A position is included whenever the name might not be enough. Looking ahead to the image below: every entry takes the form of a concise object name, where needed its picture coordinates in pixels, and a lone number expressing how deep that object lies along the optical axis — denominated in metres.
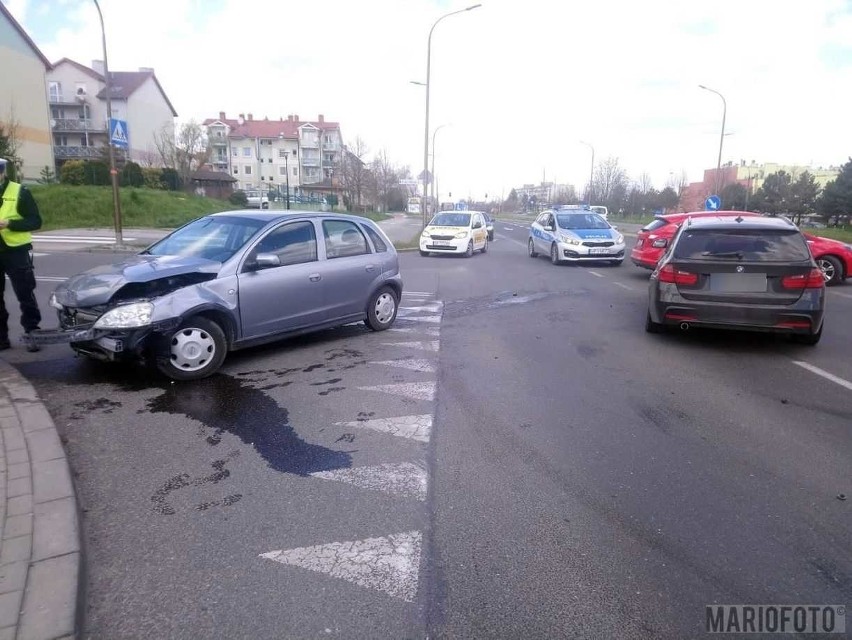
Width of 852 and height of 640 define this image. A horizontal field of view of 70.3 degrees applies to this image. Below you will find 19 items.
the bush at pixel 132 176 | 37.62
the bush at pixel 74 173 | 35.31
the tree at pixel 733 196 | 56.21
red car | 14.07
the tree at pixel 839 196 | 43.28
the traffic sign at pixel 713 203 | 26.47
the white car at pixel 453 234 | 20.92
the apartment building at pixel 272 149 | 89.88
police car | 17.80
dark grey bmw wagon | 6.86
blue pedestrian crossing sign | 16.00
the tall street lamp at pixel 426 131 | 26.98
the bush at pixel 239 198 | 46.81
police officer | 6.25
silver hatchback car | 5.43
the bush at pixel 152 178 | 39.34
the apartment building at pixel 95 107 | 58.47
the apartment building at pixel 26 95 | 40.62
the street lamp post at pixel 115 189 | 16.56
